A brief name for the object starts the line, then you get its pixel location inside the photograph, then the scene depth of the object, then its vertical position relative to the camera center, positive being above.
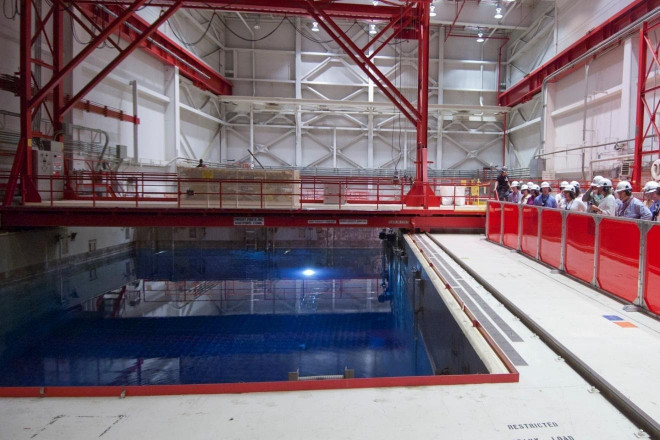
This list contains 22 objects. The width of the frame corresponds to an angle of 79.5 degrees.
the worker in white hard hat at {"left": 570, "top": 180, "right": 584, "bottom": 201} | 8.57 +0.30
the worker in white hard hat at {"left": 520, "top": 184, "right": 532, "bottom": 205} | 11.17 +0.20
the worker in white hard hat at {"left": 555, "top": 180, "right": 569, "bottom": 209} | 8.46 -0.02
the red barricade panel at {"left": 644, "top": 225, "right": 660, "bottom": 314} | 4.55 -0.80
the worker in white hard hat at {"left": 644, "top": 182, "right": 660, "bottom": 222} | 6.12 +0.11
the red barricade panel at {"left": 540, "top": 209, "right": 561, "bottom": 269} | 7.10 -0.67
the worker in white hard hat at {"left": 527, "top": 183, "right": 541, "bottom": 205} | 10.15 +0.20
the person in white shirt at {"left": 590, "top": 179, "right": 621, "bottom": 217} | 6.72 +0.03
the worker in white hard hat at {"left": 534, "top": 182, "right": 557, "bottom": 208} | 8.76 +0.05
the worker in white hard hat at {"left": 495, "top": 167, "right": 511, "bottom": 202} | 13.00 +0.46
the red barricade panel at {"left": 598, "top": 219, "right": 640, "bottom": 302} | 5.02 -0.75
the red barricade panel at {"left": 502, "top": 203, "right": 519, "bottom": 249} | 9.36 -0.62
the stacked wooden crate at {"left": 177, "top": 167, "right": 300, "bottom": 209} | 13.08 +0.41
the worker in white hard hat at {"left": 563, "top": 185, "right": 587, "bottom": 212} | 7.47 +0.02
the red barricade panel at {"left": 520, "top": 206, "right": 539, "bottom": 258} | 8.17 -0.64
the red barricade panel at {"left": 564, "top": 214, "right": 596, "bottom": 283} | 6.01 -0.71
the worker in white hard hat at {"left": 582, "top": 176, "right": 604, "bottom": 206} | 8.24 +0.10
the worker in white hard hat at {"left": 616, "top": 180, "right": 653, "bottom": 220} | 5.75 -0.06
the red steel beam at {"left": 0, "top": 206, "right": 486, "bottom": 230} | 11.67 -0.56
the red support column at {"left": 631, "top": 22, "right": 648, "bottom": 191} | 13.08 +2.58
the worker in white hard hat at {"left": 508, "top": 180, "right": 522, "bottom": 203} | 12.20 +0.25
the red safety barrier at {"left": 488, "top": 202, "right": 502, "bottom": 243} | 10.58 -0.57
